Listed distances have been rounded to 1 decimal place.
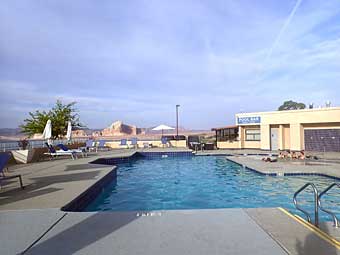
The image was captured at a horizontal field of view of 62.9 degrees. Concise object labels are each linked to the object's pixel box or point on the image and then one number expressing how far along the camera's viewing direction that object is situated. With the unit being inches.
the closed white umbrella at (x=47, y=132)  568.4
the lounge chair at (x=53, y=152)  568.7
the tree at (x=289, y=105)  2444.4
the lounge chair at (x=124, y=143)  938.1
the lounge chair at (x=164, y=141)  949.1
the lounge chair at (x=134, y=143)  941.6
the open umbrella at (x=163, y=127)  1014.3
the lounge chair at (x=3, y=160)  254.7
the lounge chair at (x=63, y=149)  597.6
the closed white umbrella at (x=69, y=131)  701.5
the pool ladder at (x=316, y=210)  151.5
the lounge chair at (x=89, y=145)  820.0
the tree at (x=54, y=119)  823.1
